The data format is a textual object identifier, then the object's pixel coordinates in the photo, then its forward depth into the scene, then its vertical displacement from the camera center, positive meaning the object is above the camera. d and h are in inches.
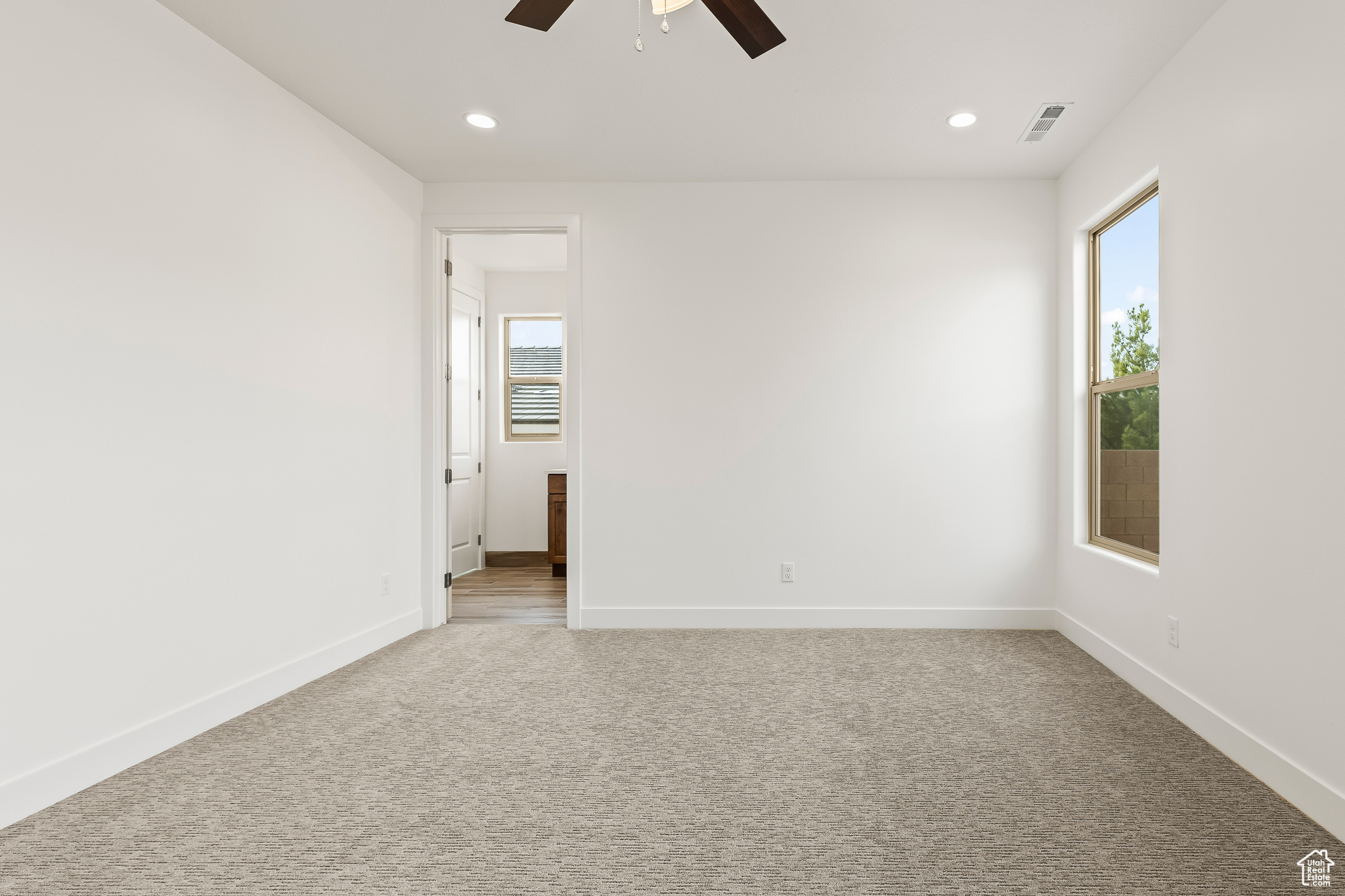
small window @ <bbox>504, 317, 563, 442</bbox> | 250.8 +26.9
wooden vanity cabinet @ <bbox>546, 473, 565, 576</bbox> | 220.7 -23.8
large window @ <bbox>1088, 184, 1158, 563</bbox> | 116.5 +13.3
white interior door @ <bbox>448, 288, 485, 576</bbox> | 220.7 +5.1
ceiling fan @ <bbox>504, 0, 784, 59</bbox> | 72.4 +48.7
